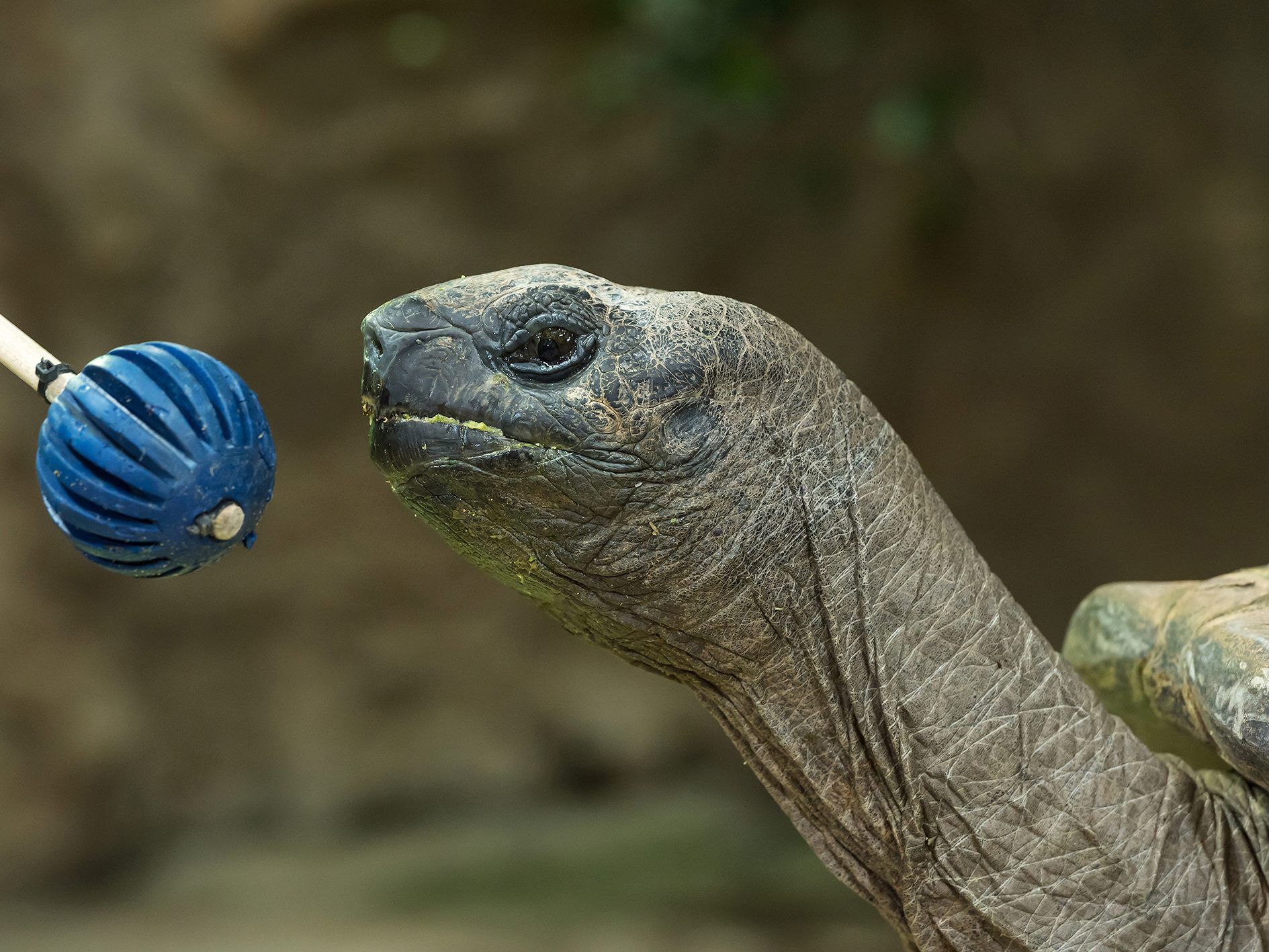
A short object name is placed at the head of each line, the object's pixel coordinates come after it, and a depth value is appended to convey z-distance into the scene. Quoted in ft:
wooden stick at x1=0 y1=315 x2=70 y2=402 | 8.69
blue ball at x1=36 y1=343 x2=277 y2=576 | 8.68
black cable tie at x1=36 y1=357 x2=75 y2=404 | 8.69
